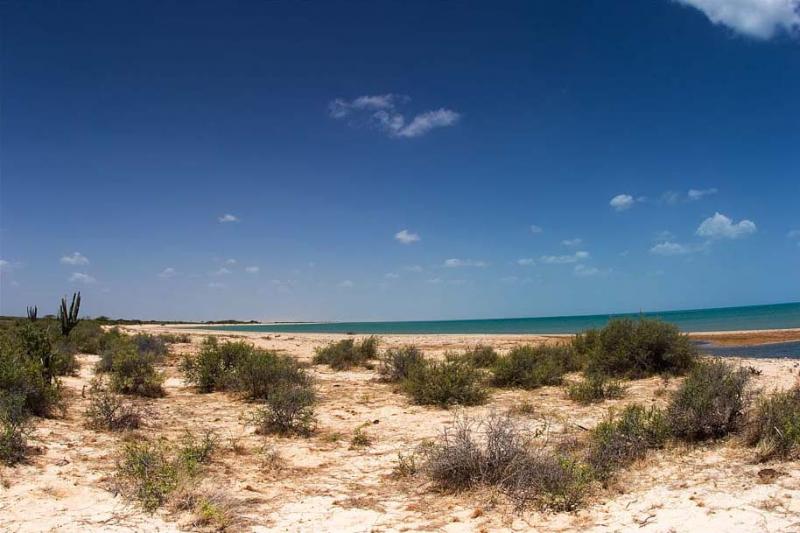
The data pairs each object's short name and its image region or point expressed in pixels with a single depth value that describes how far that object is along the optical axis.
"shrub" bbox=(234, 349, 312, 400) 11.16
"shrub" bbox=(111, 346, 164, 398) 11.00
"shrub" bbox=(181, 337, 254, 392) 12.20
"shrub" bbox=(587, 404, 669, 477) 5.84
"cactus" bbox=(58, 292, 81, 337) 23.31
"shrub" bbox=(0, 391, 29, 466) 5.75
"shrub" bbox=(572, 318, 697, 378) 13.61
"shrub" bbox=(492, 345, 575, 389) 12.62
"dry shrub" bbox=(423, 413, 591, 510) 5.05
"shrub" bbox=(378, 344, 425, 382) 13.84
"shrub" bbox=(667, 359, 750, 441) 6.63
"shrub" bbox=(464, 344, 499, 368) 17.06
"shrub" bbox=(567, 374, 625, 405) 10.39
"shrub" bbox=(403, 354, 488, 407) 10.40
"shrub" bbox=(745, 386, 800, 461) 5.54
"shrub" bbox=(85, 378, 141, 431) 7.84
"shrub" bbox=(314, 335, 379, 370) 17.57
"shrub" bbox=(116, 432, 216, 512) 5.05
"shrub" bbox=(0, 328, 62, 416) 7.96
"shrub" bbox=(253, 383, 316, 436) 8.23
